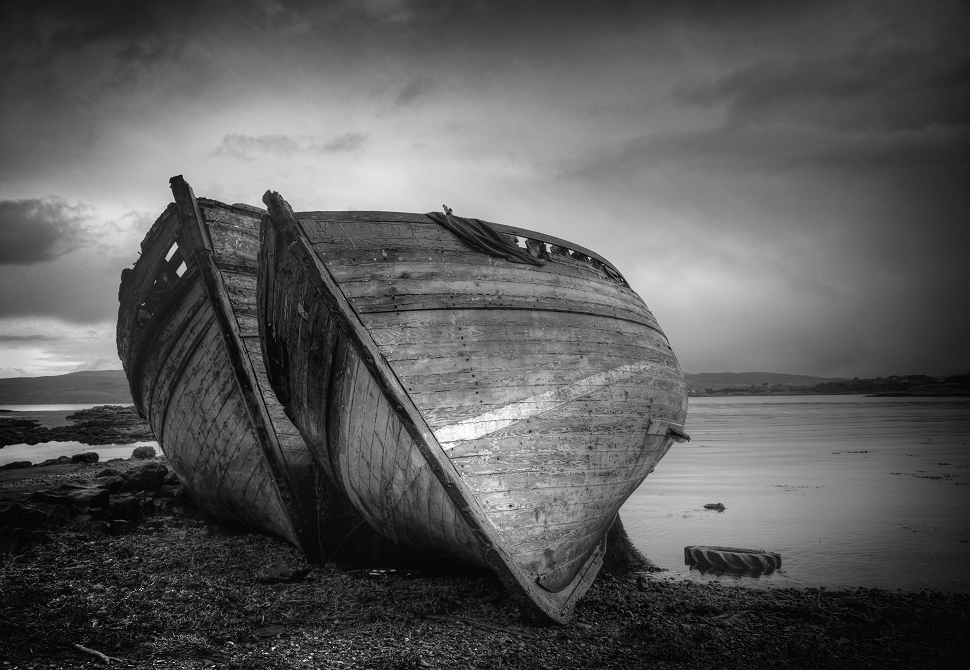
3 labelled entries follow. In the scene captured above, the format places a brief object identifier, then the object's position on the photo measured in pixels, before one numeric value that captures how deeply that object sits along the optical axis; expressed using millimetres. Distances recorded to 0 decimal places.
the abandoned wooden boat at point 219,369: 6180
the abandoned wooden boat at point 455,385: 4363
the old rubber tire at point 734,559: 6098
